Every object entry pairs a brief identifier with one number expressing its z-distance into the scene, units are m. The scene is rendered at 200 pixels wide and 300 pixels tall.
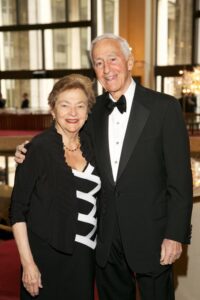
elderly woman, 1.87
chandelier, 11.83
